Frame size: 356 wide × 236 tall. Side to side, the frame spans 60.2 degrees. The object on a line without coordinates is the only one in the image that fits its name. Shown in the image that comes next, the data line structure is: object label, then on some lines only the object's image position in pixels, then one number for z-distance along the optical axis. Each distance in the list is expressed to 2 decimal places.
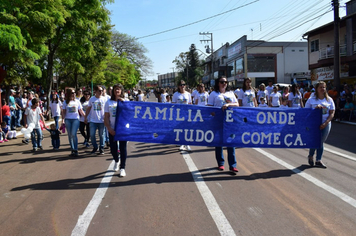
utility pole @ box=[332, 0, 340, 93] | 18.11
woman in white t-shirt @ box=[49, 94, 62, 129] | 12.70
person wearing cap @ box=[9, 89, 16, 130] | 15.40
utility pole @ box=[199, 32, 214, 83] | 53.53
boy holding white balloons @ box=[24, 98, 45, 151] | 9.74
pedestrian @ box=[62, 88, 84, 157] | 8.72
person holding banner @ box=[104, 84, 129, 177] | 6.45
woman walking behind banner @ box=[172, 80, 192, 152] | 9.43
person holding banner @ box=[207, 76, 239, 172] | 6.51
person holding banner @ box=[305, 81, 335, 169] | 6.71
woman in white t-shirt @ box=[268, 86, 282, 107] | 13.01
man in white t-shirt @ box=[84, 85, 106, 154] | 8.50
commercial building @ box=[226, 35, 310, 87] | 45.97
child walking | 9.81
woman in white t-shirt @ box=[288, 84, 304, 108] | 11.59
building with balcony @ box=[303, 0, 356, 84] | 25.59
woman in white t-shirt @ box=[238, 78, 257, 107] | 9.23
